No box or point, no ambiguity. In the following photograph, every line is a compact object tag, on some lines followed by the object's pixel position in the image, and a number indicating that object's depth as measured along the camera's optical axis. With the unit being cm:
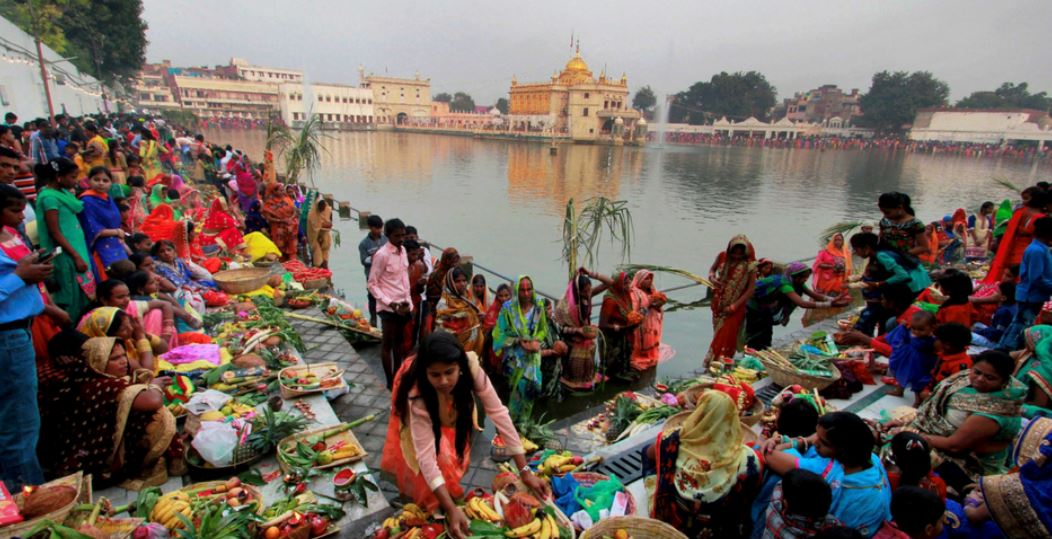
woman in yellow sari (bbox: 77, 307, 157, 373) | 331
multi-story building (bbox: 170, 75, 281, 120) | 7156
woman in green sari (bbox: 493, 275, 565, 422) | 441
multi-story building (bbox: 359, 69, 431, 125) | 8000
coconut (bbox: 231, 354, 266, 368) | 439
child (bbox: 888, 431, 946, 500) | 258
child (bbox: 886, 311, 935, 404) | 401
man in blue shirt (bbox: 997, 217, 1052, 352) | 423
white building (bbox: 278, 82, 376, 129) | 7600
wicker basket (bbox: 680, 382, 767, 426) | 364
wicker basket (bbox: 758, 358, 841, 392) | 423
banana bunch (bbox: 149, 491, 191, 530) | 258
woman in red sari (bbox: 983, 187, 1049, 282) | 488
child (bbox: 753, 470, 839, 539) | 210
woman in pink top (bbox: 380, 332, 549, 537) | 232
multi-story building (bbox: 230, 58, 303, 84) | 9087
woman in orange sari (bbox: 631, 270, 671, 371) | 555
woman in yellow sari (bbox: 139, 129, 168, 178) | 1227
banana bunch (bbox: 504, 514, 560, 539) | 244
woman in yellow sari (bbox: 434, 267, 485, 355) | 484
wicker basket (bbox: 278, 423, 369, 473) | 322
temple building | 6259
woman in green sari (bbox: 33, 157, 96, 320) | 402
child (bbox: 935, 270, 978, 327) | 424
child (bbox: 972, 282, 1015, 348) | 489
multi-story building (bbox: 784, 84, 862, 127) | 7703
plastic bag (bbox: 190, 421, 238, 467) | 314
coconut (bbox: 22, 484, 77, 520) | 240
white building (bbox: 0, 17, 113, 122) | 1376
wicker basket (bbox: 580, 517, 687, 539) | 247
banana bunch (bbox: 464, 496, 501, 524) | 255
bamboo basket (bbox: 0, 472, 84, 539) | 227
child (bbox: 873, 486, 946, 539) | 221
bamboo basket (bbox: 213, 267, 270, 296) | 648
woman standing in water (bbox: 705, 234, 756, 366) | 508
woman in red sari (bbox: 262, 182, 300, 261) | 858
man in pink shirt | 487
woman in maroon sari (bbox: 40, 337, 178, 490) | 291
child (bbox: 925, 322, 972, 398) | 357
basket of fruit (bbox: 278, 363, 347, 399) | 408
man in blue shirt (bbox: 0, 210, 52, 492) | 258
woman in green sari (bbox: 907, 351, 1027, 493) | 282
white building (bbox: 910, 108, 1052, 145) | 5669
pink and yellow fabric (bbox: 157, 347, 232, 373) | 399
